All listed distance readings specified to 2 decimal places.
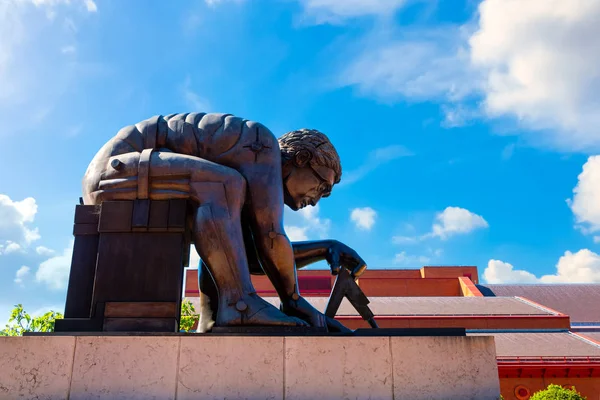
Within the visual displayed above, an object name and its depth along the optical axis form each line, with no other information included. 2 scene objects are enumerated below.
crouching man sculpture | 4.36
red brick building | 20.72
